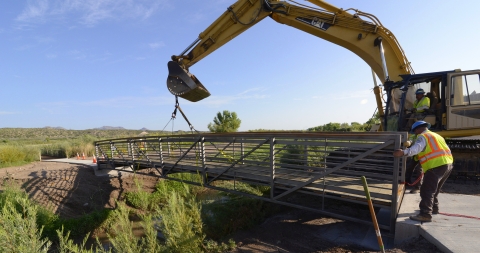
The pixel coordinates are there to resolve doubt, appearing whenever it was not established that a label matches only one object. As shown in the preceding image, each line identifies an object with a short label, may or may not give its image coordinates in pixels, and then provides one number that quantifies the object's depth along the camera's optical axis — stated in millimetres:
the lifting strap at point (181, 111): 7521
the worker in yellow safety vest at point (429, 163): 3927
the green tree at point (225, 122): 29659
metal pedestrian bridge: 4184
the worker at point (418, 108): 6481
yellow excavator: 6977
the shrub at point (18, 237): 3338
